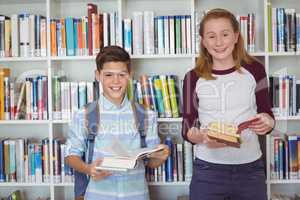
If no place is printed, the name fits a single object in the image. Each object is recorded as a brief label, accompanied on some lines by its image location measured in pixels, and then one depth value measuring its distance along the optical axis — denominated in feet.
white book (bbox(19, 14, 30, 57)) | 7.94
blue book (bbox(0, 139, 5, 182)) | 8.08
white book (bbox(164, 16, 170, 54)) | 7.77
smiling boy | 5.95
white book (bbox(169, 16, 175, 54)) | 7.77
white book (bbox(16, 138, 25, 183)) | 8.10
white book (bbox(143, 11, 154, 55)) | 7.76
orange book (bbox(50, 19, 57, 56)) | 7.88
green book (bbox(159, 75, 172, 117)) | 7.77
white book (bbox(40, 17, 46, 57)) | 7.88
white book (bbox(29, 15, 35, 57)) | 7.92
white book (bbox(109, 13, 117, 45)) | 7.78
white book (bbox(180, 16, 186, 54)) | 7.76
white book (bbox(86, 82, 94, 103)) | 7.93
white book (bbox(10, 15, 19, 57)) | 7.96
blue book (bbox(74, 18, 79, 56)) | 7.89
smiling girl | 5.55
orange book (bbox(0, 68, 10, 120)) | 8.02
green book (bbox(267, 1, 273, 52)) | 7.62
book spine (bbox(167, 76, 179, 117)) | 7.78
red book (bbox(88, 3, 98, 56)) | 7.82
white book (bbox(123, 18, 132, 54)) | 7.73
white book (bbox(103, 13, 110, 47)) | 7.79
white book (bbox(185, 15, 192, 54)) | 7.74
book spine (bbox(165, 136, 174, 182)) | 7.88
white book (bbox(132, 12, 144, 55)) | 7.76
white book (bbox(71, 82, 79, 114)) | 7.95
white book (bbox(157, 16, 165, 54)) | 7.78
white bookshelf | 8.10
